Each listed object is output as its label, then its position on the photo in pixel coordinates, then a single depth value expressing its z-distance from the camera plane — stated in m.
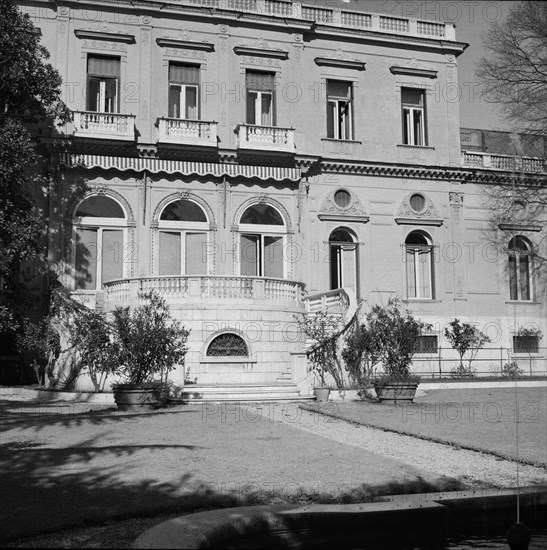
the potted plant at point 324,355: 19.86
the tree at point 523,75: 21.78
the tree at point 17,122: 19.59
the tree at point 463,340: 26.86
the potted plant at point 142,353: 15.38
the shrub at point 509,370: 25.80
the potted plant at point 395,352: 17.02
